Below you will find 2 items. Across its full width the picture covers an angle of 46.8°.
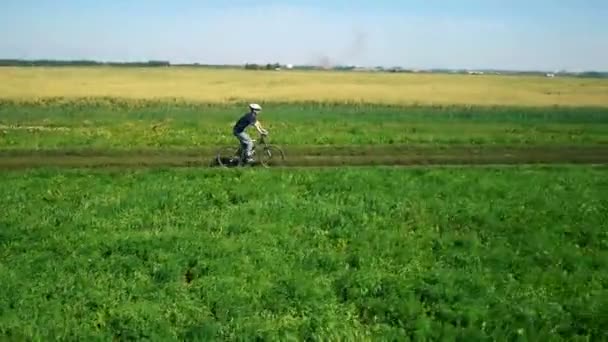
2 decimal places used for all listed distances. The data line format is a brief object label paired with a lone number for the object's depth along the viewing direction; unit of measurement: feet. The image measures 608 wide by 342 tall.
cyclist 73.51
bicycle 76.28
